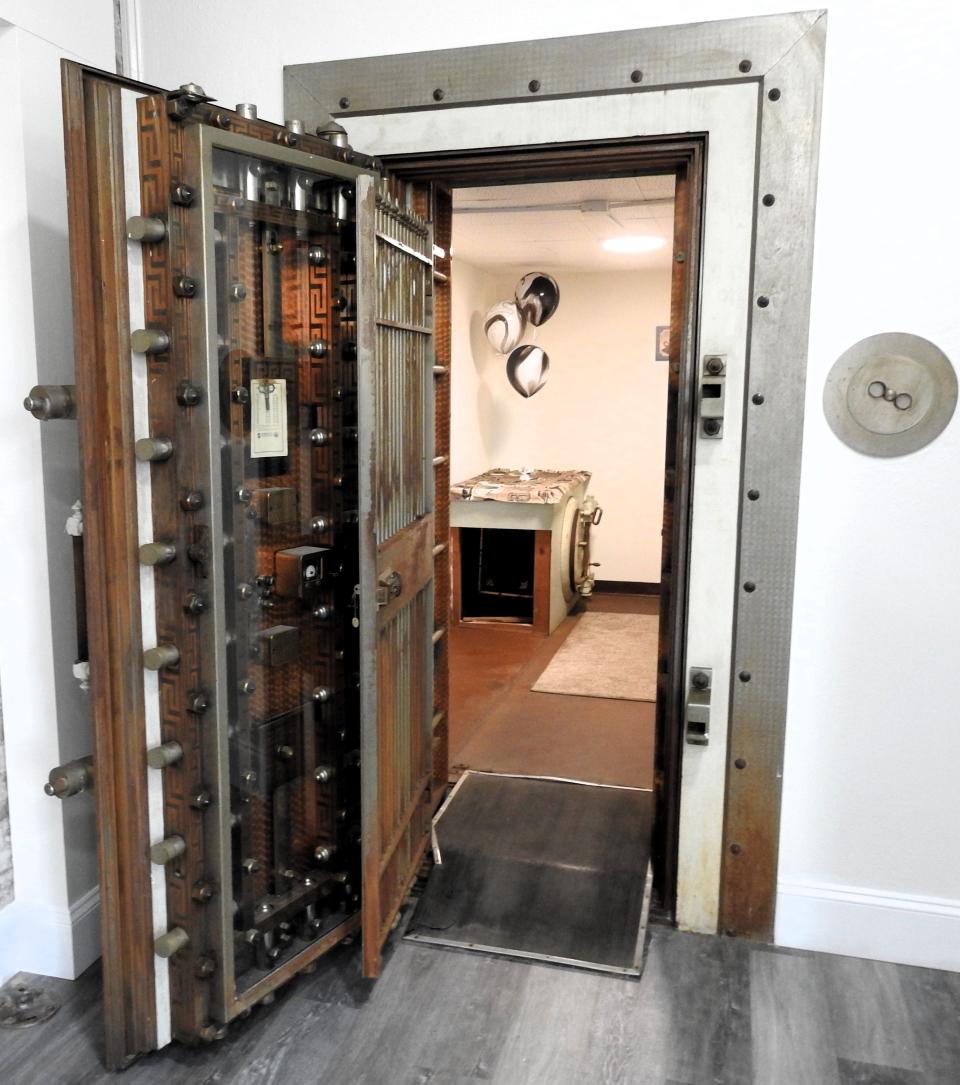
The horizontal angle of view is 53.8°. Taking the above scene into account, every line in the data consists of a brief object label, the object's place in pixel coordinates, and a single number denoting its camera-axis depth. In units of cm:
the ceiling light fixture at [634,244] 562
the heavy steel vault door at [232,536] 183
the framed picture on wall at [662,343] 680
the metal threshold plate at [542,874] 251
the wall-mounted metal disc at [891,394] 223
